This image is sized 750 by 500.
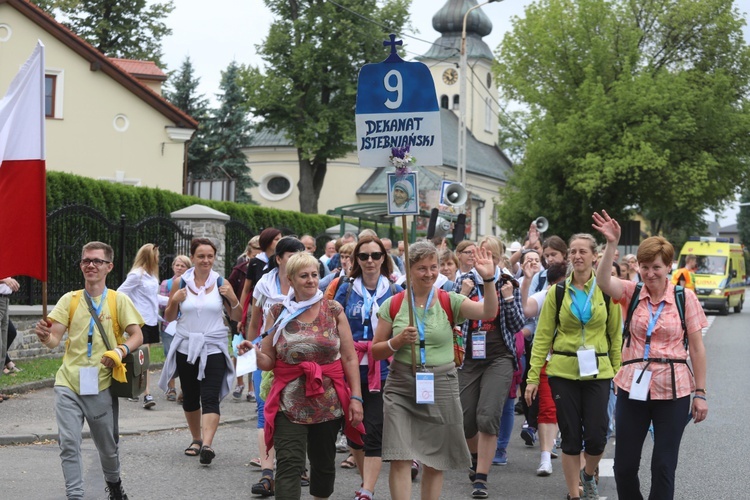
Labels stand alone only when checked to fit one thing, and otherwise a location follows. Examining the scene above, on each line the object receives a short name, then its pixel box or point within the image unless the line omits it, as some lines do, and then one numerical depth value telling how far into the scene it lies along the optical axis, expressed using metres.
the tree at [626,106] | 42.06
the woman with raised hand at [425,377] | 6.23
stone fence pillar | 19.67
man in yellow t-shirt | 6.54
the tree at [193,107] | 53.25
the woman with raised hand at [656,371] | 6.09
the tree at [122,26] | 43.47
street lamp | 29.72
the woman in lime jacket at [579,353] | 7.04
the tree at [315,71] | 47.28
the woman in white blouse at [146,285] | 11.48
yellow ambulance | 38.06
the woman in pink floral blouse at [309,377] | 6.08
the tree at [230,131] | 53.94
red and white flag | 6.70
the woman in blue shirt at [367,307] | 7.43
